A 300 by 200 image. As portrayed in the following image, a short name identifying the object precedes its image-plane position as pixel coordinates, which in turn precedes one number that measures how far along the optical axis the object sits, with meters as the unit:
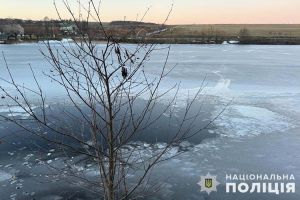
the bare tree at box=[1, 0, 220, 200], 2.81
